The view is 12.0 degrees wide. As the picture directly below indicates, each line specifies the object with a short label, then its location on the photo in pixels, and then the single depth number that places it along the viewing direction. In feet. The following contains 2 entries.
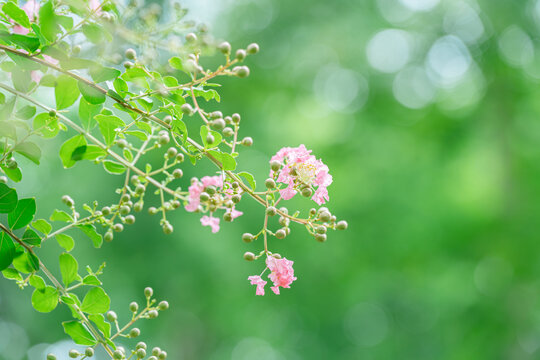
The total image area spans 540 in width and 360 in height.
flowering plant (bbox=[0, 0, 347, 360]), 5.28
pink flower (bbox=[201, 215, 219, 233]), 5.69
